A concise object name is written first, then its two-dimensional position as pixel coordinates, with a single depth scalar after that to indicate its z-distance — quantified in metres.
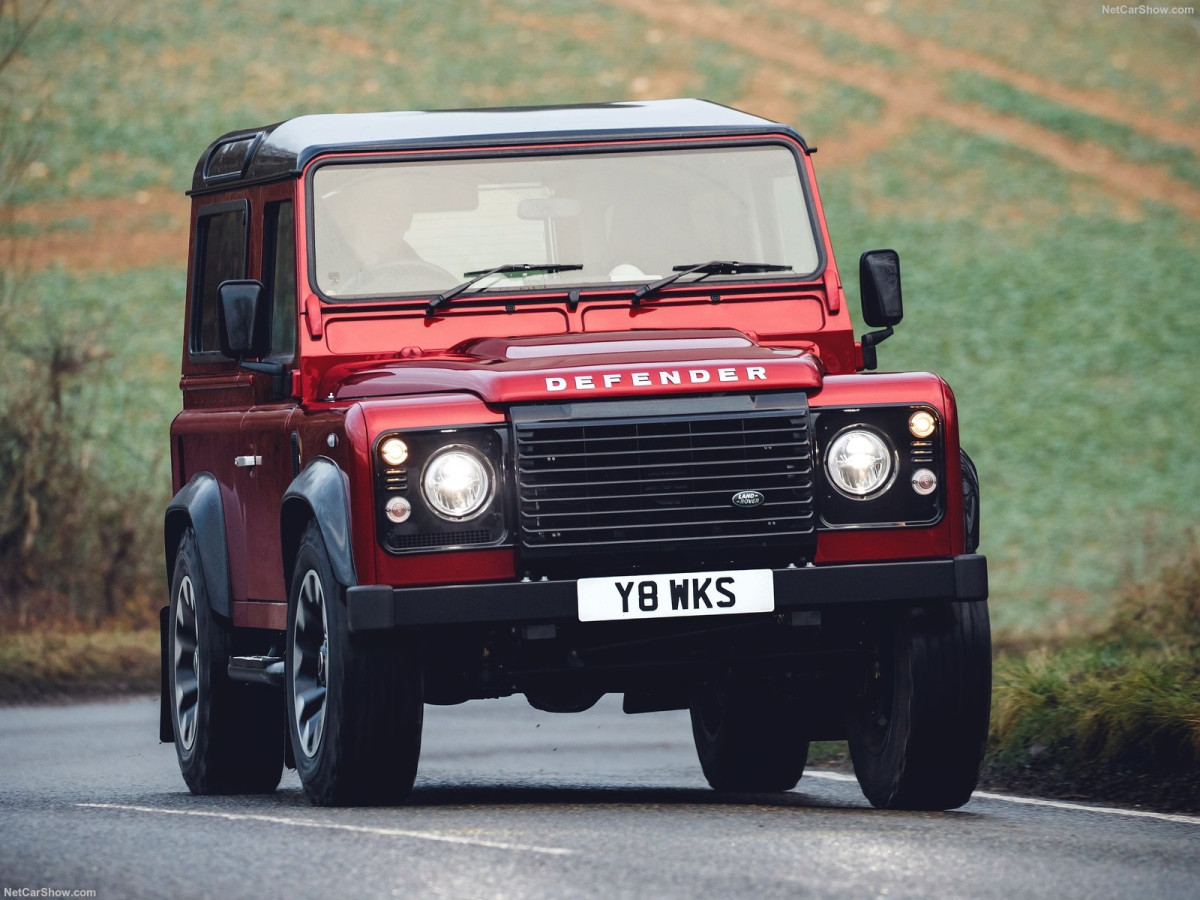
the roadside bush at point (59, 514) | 43.62
